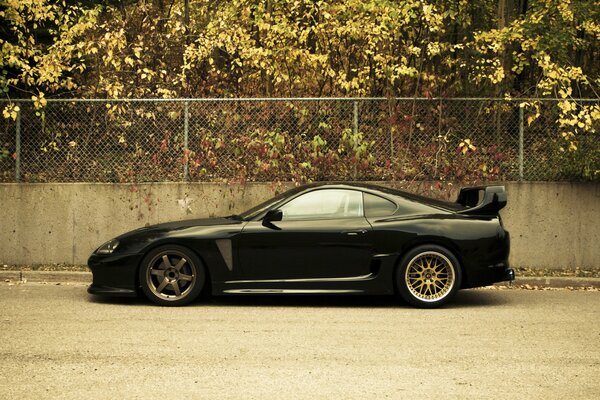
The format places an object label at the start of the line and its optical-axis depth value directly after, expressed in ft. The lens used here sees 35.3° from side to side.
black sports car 33.14
